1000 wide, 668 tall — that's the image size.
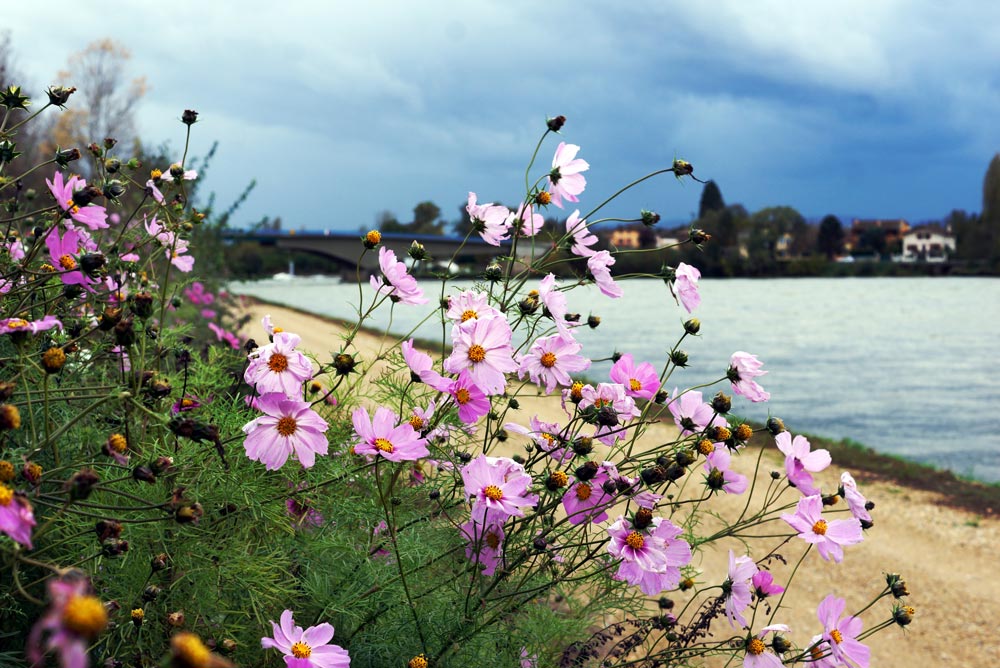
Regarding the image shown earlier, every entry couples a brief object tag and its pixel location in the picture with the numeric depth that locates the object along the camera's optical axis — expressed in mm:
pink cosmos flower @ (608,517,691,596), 1448
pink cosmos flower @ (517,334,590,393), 1708
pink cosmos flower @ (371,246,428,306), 1651
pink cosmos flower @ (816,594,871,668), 1662
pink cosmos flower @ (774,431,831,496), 1703
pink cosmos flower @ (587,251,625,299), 1800
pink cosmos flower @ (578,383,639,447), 1566
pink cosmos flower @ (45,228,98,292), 1620
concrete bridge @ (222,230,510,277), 33625
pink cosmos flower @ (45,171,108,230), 1546
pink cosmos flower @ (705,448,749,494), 1777
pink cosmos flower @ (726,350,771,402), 1715
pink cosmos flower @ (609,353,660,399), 1775
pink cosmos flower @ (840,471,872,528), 1715
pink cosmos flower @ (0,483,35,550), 851
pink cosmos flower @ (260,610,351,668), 1314
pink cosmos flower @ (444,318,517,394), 1435
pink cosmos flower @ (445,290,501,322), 1530
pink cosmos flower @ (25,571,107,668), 465
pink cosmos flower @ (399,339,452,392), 1525
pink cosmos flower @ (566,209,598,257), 1958
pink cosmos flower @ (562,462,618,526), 1562
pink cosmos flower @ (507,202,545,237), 1977
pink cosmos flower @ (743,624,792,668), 1585
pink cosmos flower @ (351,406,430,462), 1351
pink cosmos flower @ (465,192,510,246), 1973
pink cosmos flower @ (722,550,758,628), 1654
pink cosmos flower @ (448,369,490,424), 1520
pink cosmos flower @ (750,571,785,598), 1840
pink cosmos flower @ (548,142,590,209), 1954
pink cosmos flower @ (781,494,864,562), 1638
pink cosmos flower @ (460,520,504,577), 1548
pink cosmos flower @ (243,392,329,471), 1289
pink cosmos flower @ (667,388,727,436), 1738
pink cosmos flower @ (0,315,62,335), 1088
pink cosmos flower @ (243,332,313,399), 1325
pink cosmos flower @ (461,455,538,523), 1372
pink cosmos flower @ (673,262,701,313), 1729
